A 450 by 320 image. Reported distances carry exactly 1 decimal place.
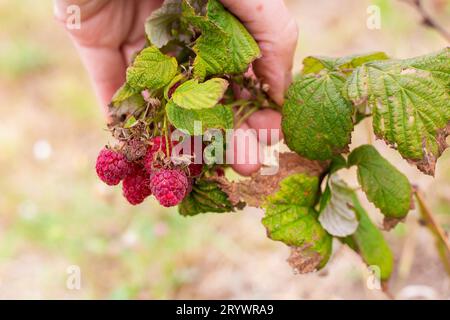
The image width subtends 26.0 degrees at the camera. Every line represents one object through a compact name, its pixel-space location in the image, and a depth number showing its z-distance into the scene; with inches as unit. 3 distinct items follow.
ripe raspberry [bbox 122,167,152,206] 21.0
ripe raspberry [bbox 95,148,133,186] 20.2
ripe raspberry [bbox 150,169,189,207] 19.7
